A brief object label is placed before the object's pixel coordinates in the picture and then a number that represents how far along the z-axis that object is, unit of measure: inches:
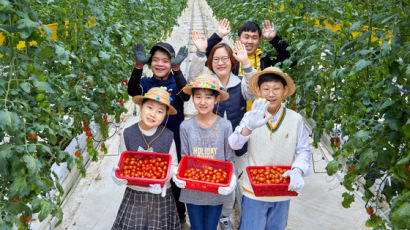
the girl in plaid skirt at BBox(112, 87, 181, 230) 83.8
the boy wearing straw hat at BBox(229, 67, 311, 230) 81.2
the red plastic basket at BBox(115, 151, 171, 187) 75.6
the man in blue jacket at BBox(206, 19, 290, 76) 119.4
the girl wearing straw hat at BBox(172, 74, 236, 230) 85.6
